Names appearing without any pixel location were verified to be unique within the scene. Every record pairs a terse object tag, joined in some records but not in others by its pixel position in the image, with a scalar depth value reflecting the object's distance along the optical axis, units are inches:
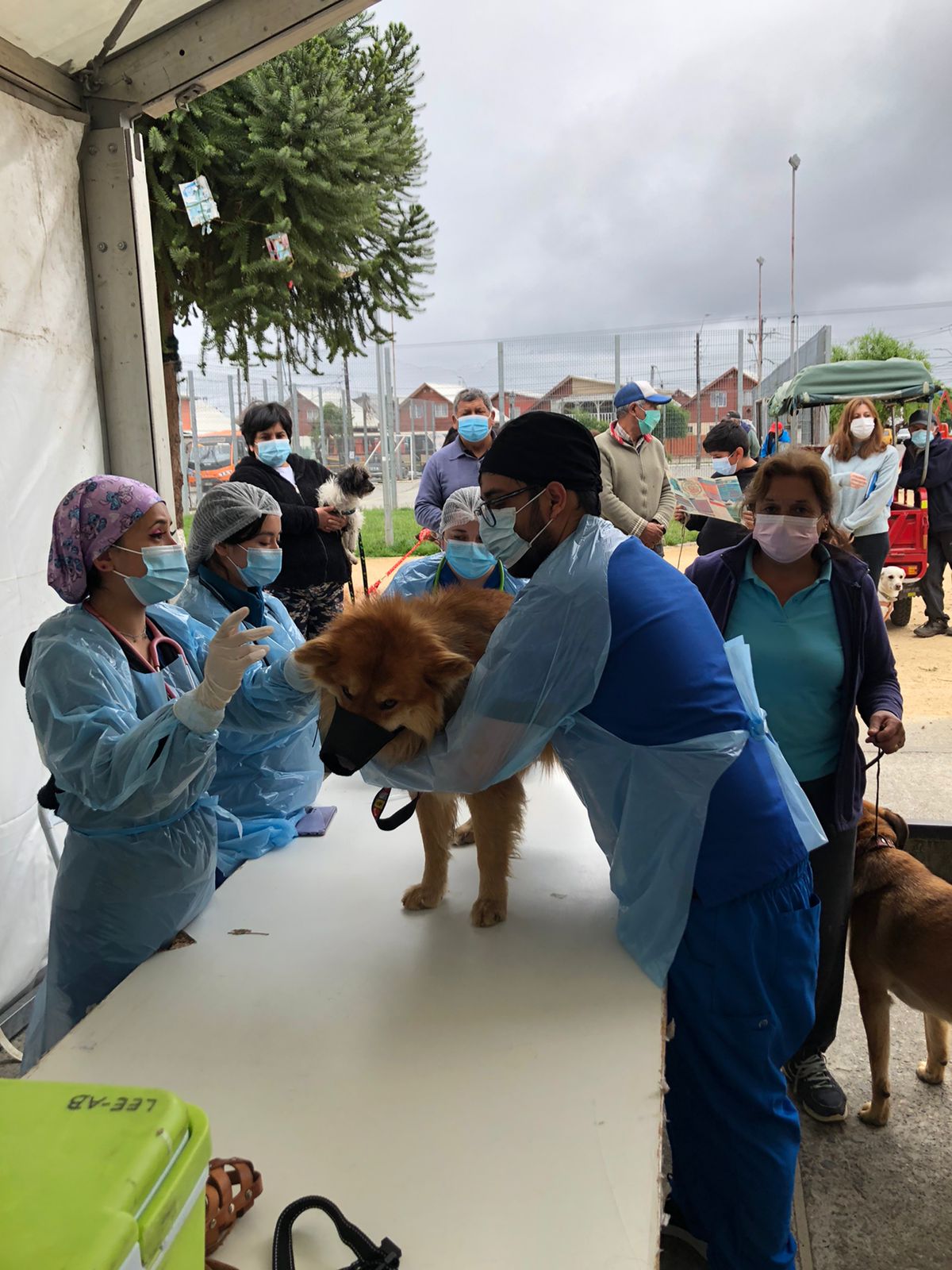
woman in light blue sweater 281.0
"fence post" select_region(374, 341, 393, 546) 570.6
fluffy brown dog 72.6
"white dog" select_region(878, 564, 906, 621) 344.5
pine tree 236.4
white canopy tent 120.8
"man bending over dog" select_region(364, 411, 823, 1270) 65.9
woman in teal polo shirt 97.0
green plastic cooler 24.3
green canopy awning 388.2
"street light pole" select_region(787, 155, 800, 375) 629.9
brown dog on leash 97.6
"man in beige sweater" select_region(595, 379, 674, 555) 230.8
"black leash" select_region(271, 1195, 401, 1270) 40.6
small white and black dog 185.2
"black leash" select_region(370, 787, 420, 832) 73.2
